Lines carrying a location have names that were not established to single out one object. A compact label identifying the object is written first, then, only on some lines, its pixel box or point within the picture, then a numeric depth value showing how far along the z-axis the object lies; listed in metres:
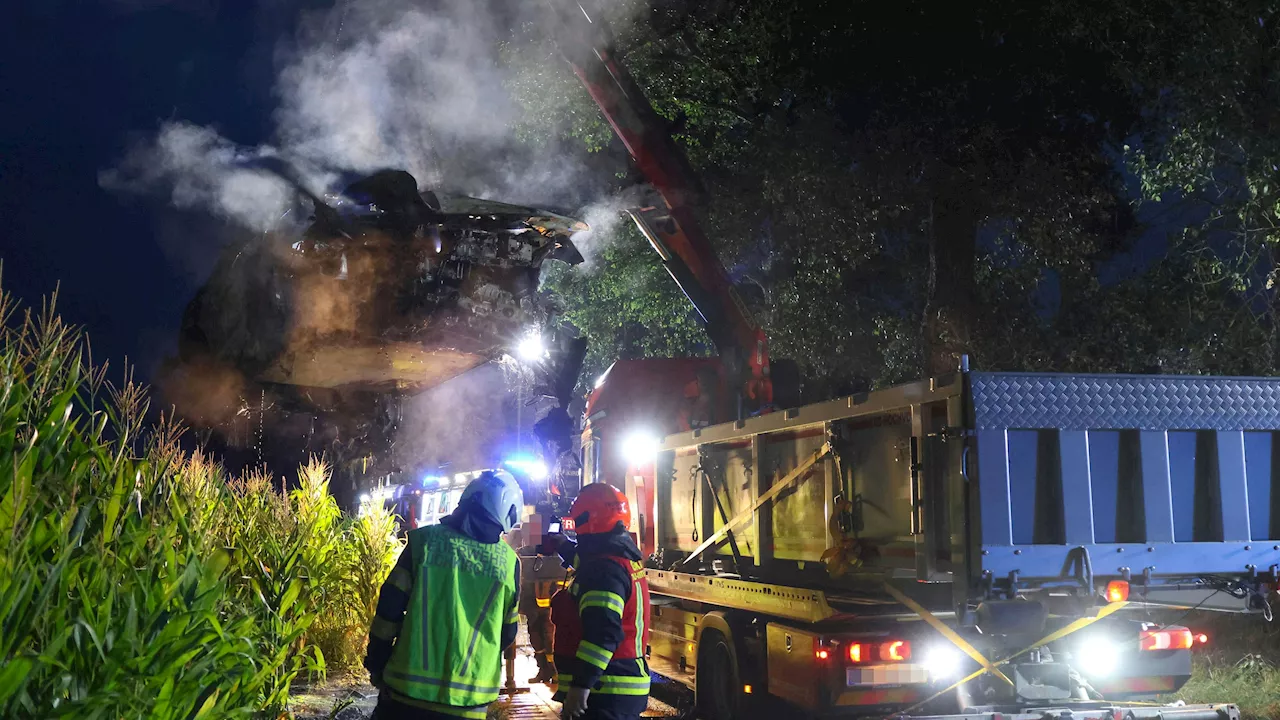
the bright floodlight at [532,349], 20.27
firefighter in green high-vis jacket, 4.50
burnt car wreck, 17.09
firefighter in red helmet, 4.94
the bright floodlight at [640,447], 10.97
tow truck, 5.76
